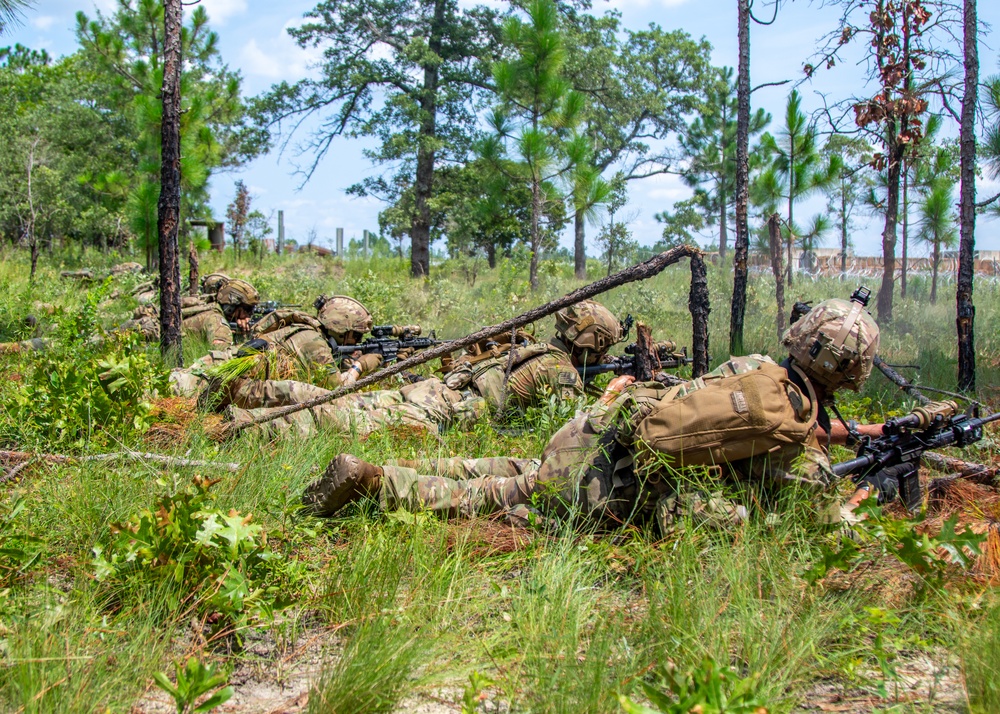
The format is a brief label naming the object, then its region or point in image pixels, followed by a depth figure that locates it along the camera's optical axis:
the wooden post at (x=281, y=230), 19.66
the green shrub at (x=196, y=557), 2.53
